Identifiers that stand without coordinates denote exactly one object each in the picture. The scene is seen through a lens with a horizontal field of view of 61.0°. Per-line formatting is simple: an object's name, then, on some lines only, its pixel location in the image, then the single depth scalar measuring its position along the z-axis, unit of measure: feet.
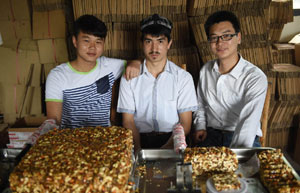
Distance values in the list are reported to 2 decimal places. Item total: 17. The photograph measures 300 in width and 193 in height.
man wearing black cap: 7.85
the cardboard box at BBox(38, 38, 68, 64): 10.78
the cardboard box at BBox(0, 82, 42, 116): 11.47
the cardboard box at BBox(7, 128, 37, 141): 10.47
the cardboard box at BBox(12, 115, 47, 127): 11.32
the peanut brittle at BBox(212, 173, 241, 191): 4.19
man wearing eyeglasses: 7.07
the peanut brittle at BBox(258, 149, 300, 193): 4.14
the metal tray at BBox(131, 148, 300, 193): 4.58
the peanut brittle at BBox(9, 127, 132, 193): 3.71
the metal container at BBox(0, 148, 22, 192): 4.87
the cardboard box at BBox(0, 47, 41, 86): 11.21
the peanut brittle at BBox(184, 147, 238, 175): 4.88
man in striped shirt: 7.73
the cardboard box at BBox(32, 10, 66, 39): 10.43
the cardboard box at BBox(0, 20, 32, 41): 11.03
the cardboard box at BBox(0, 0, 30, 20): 10.85
